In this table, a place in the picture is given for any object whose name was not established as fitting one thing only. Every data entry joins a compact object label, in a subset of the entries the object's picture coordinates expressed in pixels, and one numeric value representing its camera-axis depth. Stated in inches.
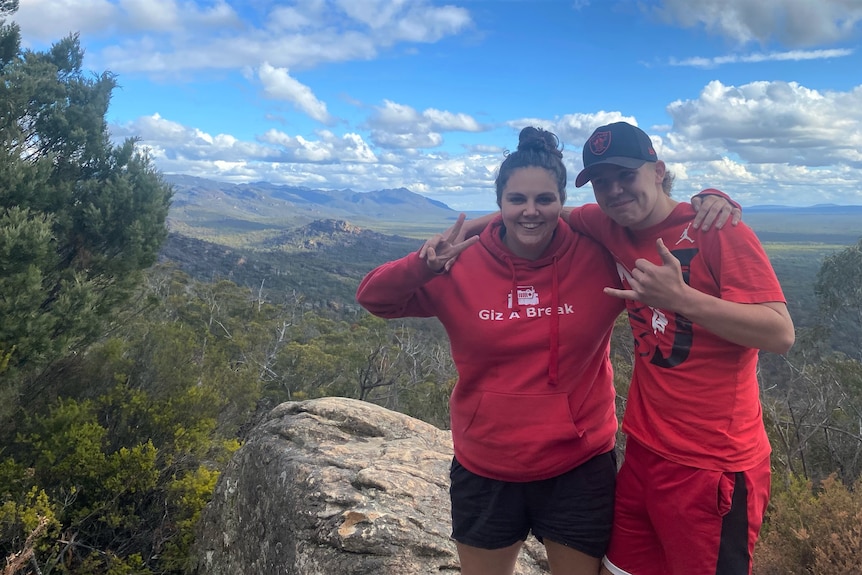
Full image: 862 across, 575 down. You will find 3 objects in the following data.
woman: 81.4
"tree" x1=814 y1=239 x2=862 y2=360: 547.8
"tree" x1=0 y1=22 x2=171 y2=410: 279.3
